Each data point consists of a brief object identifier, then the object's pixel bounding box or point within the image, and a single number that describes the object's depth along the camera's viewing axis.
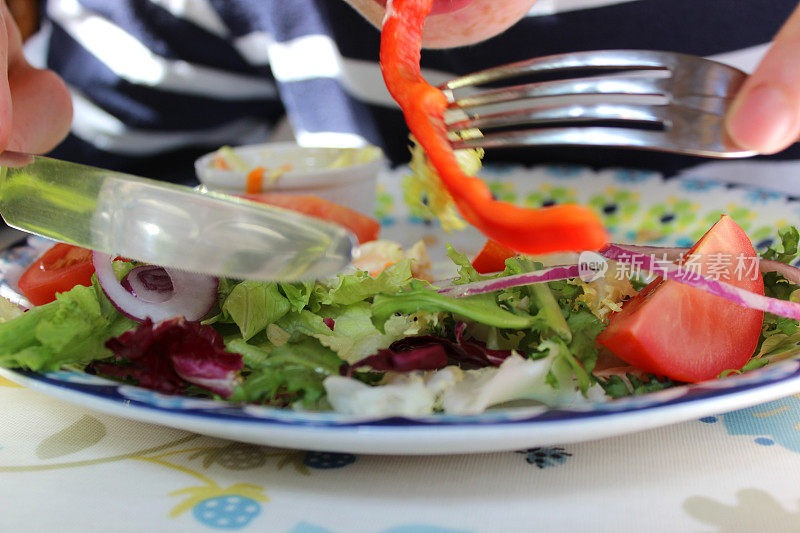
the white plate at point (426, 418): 0.27
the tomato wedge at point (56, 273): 0.35
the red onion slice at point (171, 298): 0.33
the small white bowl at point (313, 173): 0.46
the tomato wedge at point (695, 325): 0.30
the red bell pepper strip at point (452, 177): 0.28
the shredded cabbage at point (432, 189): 0.34
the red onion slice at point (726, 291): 0.31
